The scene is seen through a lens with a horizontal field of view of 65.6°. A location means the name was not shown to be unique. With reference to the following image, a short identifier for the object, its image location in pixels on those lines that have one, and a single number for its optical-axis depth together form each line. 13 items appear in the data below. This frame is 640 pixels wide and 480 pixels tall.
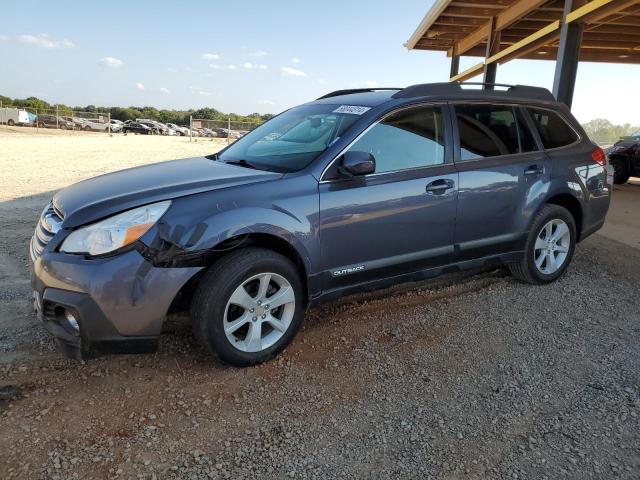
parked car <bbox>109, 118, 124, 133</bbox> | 46.68
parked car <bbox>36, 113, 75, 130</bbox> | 44.22
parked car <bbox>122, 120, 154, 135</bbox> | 49.03
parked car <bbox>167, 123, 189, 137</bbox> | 54.20
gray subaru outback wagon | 2.74
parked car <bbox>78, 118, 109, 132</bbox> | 44.34
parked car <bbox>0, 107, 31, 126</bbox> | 43.91
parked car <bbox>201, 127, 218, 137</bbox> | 42.31
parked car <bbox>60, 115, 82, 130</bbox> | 44.00
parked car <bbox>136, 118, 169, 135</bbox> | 50.69
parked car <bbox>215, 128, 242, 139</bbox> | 40.98
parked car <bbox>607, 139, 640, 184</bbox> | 11.87
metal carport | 8.94
